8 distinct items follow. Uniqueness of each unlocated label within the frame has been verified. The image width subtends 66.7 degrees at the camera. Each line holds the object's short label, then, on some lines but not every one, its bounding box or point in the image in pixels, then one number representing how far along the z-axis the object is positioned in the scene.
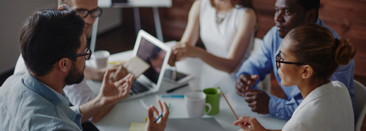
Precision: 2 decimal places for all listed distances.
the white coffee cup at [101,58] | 1.62
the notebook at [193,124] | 1.09
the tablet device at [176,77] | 1.51
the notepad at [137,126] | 1.09
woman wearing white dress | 1.66
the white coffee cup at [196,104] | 1.13
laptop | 1.38
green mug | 1.18
